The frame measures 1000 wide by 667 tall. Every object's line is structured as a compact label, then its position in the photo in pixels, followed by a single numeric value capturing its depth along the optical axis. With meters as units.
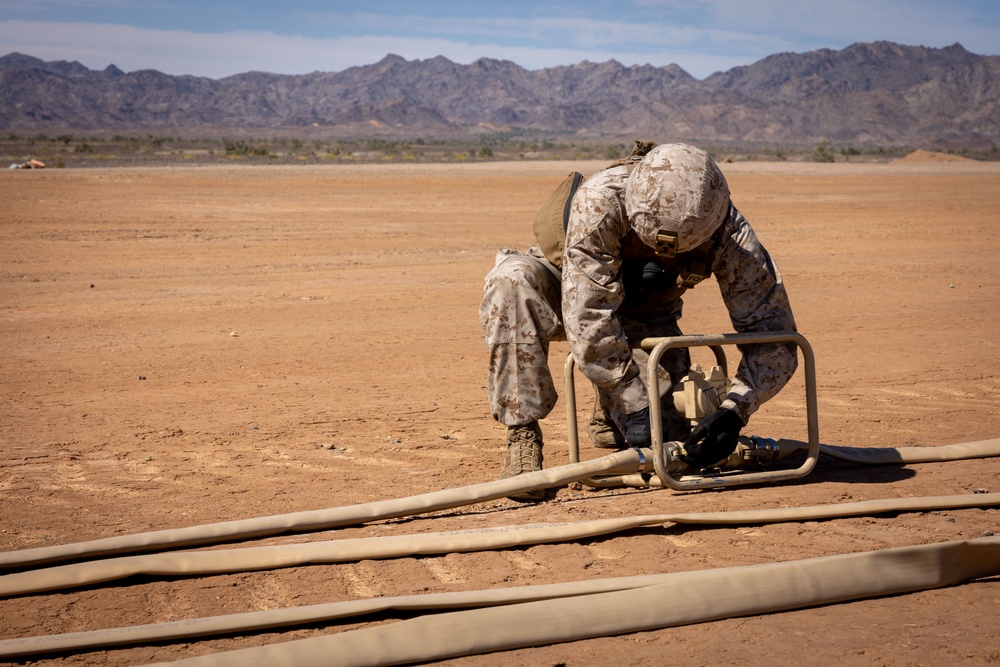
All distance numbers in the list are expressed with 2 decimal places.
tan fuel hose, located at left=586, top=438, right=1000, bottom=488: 4.97
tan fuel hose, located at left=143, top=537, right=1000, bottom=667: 2.88
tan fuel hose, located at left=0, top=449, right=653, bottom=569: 3.60
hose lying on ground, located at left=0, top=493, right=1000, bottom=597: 3.42
